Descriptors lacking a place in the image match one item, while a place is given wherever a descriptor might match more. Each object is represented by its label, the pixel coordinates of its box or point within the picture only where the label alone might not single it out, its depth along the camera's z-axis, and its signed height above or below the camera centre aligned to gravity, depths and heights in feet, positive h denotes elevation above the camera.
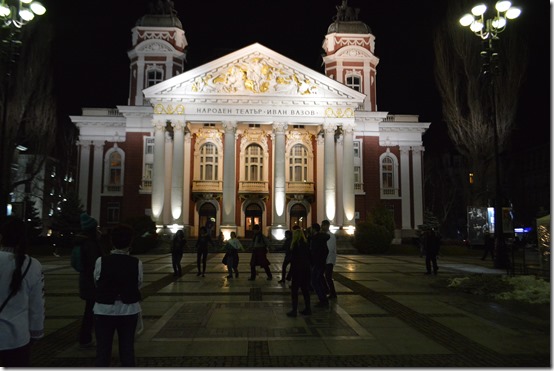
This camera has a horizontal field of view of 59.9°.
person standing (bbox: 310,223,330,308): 35.60 -2.22
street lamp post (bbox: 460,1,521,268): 60.29 +24.00
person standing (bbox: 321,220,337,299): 37.27 -2.04
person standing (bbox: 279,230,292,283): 47.52 -2.15
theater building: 129.49 +25.92
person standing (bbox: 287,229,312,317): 31.76 -2.89
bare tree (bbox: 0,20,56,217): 99.09 +28.62
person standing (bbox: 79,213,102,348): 23.38 -1.77
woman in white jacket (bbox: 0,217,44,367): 13.23 -2.01
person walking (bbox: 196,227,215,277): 56.95 -1.99
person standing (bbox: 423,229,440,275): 59.67 -2.18
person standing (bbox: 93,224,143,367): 16.01 -2.57
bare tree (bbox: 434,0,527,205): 107.34 +32.40
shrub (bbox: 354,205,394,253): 112.78 -2.03
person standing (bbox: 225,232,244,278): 53.52 -2.85
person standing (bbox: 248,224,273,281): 53.21 -2.65
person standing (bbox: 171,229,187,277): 55.72 -2.45
